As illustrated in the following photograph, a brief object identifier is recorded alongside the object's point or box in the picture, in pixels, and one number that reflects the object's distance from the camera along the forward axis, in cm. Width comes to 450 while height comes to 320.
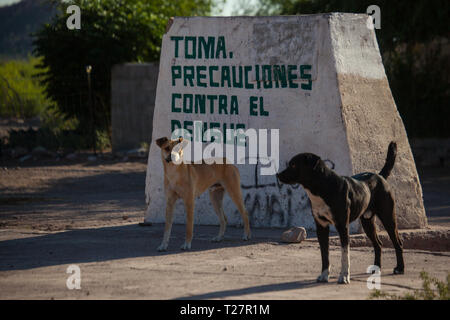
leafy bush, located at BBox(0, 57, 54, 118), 2922
